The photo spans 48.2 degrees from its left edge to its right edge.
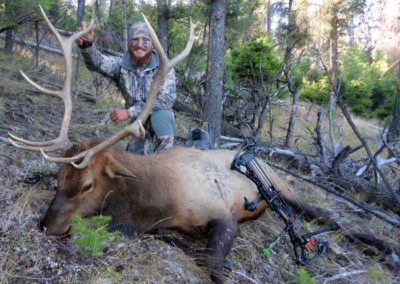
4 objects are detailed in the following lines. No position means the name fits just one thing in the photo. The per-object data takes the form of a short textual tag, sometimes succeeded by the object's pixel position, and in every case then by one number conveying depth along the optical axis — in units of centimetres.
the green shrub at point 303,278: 337
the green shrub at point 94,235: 283
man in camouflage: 450
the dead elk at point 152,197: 321
